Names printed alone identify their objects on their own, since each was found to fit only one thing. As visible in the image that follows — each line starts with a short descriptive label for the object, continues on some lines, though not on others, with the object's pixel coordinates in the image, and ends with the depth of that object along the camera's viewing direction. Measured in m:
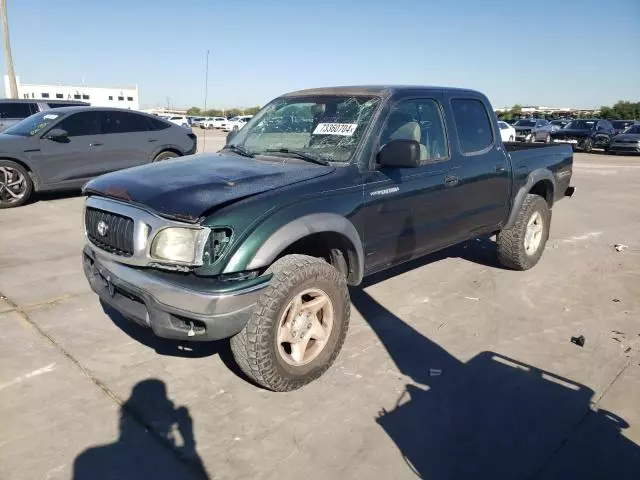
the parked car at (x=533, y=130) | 26.20
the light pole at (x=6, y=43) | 19.52
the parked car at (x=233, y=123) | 43.80
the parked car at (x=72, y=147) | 8.31
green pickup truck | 2.80
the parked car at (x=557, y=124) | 27.13
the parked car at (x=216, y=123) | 47.75
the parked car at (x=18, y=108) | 12.17
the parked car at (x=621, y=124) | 25.94
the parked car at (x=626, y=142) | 22.61
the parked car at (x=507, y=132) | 23.33
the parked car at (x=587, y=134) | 24.54
